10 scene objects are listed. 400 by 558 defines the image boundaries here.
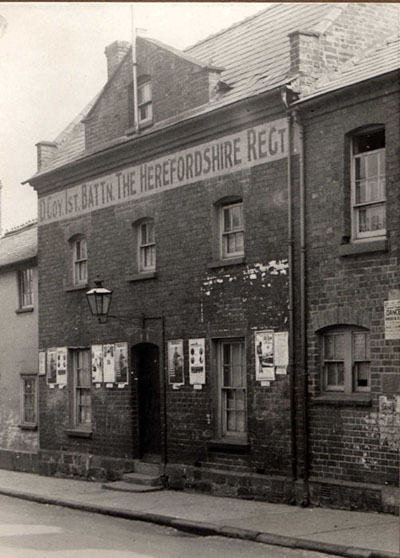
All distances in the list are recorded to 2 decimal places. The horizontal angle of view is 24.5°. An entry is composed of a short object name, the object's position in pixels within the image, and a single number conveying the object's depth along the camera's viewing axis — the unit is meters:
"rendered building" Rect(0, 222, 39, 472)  23.09
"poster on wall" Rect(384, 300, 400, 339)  13.05
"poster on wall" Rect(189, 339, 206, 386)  16.84
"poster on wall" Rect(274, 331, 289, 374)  14.95
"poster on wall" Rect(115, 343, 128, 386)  18.98
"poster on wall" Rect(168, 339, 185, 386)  17.42
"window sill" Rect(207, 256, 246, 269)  15.95
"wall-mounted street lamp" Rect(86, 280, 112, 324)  18.08
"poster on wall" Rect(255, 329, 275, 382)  15.25
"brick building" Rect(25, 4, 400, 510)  13.81
